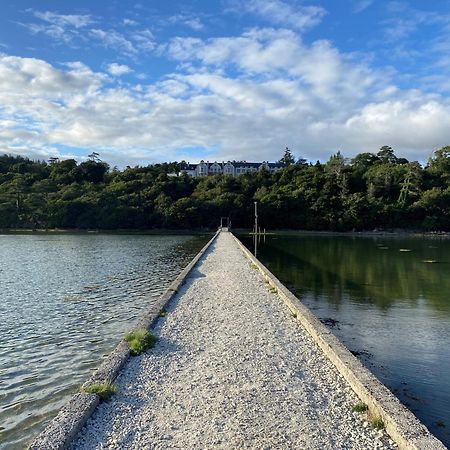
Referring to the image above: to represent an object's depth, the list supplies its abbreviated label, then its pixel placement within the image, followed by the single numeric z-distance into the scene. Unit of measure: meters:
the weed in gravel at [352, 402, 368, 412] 4.59
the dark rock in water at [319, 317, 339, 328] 10.46
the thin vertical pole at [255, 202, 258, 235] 59.95
